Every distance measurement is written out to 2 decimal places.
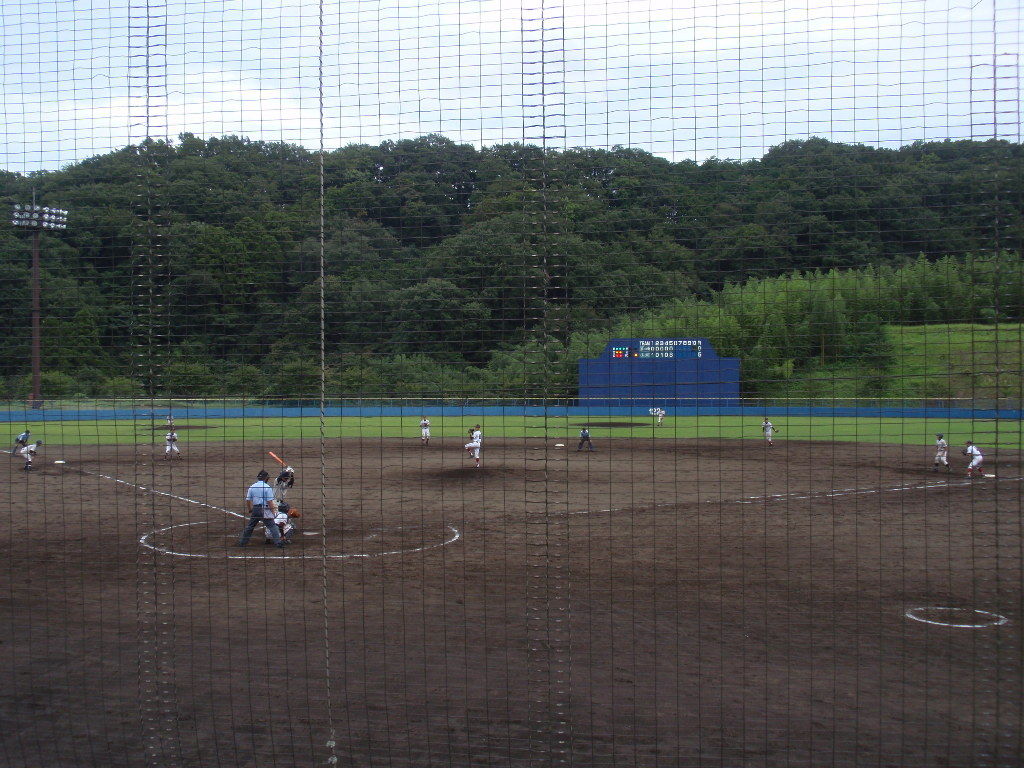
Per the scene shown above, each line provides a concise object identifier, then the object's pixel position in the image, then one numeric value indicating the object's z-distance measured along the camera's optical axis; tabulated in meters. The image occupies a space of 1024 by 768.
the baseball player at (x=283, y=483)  13.30
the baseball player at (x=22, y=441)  19.42
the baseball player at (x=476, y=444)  21.14
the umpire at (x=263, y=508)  12.05
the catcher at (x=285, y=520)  12.31
